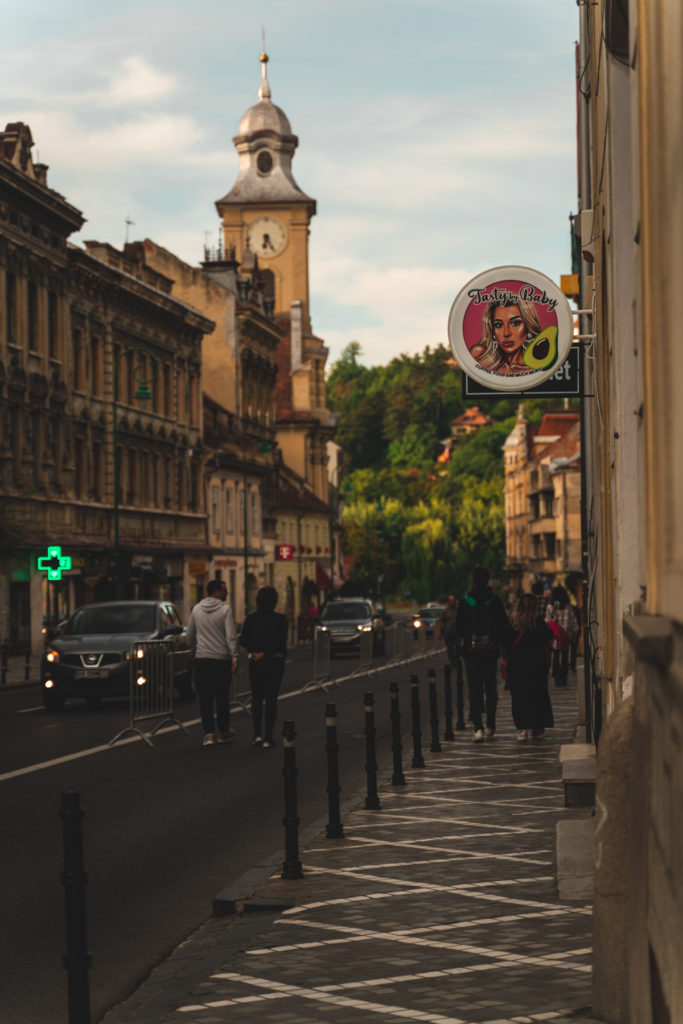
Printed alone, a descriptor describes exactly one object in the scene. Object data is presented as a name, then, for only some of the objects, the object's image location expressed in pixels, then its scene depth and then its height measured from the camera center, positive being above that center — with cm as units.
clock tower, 10794 +2325
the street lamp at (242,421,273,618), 6975 +631
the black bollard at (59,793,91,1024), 582 -117
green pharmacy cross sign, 4000 +52
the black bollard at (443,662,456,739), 2023 -159
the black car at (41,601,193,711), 2614 -101
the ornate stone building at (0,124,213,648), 4975 +572
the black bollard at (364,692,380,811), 1322 -140
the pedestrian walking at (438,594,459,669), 3203 -96
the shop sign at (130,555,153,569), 5684 +73
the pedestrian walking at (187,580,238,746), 1955 -77
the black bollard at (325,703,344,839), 1142 -130
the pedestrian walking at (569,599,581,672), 3500 -150
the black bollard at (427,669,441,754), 1727 -141
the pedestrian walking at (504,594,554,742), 1955 -105
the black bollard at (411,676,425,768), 1611 -146
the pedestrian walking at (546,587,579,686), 3241 -95
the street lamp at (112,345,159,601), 4703 +214
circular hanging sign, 1135 +167
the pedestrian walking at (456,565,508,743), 1953 -64
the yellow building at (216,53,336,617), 10394 +1904
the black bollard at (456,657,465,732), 2208 -160
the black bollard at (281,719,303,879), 991 -141
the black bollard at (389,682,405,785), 1507 -145
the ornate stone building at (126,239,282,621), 7638 +846
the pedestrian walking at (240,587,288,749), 1927 -82
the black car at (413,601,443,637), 8654 -193
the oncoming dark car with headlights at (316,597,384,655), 5352 -131
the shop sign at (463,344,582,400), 1184 +140
